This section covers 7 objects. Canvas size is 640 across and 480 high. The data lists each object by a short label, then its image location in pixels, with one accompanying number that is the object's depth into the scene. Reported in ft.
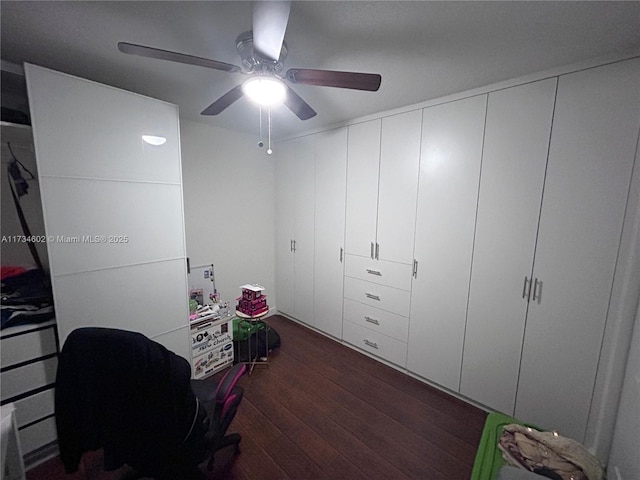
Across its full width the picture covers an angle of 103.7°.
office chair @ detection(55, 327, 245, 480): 3.39
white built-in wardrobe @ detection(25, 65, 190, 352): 4.80
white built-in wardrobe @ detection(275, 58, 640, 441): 4.94
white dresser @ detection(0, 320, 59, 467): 4.61
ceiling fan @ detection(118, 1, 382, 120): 3.25
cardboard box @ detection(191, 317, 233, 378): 7.38
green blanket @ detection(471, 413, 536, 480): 4.44
